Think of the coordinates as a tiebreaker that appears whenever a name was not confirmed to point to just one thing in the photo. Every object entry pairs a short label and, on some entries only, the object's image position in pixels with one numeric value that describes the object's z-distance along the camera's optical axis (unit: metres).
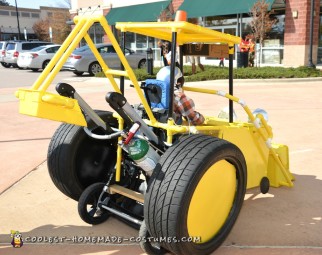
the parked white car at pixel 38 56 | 21.30
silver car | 18.34
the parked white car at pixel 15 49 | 24.09
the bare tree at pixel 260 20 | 17.45
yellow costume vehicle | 2.59
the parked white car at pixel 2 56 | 25.72
